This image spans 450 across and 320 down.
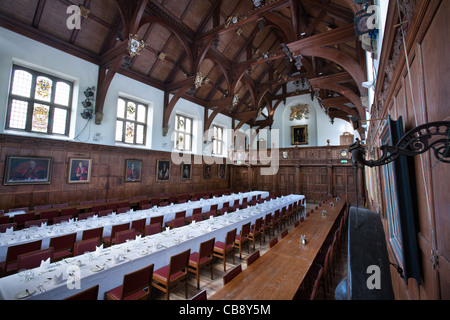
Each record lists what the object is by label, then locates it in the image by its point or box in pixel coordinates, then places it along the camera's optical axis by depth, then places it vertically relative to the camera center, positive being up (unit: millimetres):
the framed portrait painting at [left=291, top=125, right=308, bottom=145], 17609 +3840
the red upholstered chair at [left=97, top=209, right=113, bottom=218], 6505 -1260
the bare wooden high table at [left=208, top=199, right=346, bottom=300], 2311 -1366
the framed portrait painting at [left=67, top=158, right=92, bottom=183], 8430 +227
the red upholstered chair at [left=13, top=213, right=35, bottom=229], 5914 -1308
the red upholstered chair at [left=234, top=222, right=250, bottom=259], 5176 -1623
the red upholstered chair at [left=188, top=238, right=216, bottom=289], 3920 -1709
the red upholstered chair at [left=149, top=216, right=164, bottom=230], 6091 -1344
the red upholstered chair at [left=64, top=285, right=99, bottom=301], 2101 -1317
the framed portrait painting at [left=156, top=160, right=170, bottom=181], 11789 +358
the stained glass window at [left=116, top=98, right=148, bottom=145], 10562 +3003
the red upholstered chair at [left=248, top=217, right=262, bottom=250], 5817 -1628
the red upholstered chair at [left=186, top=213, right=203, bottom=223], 6320 -1331
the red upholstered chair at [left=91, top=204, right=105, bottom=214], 7981 -1292
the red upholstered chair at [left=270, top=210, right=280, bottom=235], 7070 -1580
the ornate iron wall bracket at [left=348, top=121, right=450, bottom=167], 848 +159
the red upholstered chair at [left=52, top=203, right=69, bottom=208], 7596 -1160
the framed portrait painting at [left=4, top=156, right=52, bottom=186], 7012 +183
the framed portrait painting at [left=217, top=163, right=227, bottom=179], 16531 +475
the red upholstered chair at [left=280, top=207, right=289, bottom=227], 7927 -1606
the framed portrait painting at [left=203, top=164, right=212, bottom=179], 15087 +417
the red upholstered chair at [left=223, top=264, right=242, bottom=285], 2564 -1330
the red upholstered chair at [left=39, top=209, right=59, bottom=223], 6401 -1298
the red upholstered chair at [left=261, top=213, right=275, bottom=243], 6483 -1640
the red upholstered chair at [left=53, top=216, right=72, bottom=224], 5788 -1302
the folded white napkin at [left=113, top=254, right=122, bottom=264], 3168 -1343
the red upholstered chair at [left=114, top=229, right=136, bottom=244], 4342 -1372
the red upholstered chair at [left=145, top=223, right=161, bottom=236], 4926 -1350
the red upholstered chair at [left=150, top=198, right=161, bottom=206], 10219 -1311
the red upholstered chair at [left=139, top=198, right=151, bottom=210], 9273 -1229
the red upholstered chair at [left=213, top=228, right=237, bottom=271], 4625 -1712
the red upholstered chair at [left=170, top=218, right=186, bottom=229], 5617 -1340
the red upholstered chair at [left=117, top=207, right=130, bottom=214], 7081 -1246
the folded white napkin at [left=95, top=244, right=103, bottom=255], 3420 -1308
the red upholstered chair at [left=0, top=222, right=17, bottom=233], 4853 -1303
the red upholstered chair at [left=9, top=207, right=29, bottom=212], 6752 -1193
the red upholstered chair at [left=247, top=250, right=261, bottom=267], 3111 -1328
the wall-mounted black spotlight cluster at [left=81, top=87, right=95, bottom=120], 8688 +3146
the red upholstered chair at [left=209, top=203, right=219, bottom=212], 8644 -1327
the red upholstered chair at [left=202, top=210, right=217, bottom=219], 7277 -1468
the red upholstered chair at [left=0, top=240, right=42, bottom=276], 3469 -1441
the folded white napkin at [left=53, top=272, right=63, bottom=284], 2545 -1355
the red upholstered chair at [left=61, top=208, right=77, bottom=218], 6785 -1262
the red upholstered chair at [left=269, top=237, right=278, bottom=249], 3865 -1324
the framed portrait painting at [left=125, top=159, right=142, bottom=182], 10359 +310
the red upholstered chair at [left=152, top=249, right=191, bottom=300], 3254 -1715
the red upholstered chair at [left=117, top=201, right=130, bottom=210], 8198 -1217
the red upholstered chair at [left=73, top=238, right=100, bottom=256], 3811 -1401
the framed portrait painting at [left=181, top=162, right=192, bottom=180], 13291 +354
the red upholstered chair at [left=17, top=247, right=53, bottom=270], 3219 -1409
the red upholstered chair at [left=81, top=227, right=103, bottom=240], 4588 -1381
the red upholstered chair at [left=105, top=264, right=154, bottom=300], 2701 -1587
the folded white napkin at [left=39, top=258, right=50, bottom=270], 2902 -1332
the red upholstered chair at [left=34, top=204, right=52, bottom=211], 7246 -1187
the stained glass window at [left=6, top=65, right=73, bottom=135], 7395 +2904
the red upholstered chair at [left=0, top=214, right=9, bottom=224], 5598 -1256
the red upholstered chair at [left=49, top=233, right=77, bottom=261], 4078 -1468
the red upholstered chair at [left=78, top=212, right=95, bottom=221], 6094 -1277
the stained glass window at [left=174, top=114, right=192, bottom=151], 13344 +3026
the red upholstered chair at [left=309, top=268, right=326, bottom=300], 2497 -1470
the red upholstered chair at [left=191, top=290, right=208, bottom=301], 2033 -1259
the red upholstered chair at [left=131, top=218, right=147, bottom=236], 5605 -1410
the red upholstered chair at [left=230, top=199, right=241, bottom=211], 8914 -1297
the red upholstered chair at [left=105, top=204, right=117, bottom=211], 8266 -1277
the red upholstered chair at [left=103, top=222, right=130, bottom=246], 4991 -1403
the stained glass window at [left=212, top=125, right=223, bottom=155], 16547 +3087
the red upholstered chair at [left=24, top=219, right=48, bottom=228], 5198 -1289
